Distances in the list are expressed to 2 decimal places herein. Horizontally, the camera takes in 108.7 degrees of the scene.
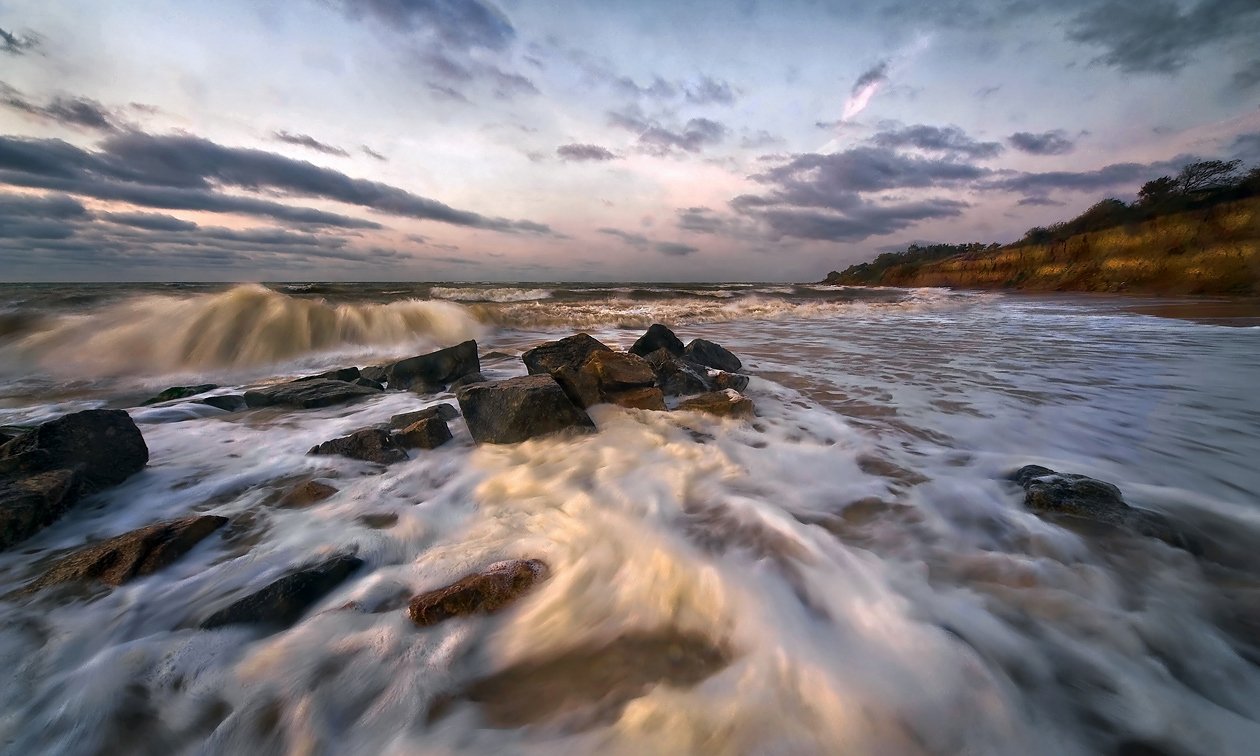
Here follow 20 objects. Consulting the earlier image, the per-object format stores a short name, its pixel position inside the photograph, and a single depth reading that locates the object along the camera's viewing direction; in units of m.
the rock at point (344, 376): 5.36
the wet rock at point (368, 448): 3.11
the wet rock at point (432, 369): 5.35
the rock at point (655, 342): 6.04
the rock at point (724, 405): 3.92
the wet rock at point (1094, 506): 2.05
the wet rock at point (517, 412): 3.44
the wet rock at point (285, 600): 1.65
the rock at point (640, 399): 4.02
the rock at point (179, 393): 4.81
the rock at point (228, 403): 4.52
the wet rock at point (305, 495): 2.56
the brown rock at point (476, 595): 1.65
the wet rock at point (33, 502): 2.13
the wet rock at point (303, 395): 4.56
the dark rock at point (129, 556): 1.89
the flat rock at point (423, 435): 3.36
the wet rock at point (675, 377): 4.54
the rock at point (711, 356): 5.99
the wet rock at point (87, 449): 2.58
